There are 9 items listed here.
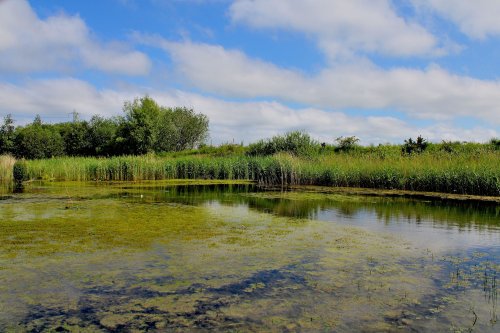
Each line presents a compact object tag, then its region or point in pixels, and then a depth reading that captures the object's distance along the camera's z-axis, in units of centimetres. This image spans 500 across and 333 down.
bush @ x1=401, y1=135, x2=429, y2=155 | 2876
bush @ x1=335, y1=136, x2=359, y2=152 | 3148
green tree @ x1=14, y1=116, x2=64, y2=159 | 4309
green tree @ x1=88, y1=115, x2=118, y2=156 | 4732
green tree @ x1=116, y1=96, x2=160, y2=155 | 4350
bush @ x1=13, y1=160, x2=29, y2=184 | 2359
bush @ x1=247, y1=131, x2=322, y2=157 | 2906
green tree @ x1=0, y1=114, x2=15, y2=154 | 4350
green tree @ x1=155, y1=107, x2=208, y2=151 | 4831
